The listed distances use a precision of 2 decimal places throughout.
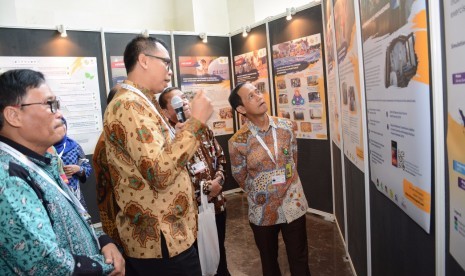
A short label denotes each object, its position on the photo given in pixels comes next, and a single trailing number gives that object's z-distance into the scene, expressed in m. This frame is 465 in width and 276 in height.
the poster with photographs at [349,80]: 1.98
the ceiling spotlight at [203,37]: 5.47
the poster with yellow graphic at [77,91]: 4.33
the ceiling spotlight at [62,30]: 4.29
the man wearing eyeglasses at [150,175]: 1.36
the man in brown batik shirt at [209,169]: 2.48
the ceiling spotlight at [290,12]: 4.35
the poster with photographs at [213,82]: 5.46
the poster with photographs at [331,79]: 2.92
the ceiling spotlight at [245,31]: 5.26
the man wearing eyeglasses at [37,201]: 1.04
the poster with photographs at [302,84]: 4.18
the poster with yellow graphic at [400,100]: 1.13
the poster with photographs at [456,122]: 0.90
